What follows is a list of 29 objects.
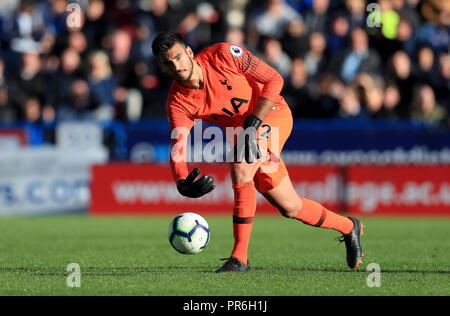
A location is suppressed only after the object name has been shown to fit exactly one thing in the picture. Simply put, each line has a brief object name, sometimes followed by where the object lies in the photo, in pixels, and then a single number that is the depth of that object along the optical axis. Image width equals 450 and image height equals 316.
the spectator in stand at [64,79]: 16.27
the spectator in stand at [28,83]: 16.50
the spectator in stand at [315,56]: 15.88
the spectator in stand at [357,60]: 15.43
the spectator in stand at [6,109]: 16.38
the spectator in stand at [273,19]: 16.31
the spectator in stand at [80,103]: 15.80
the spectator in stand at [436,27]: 15.84
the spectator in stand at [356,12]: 16.00
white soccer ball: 7.47
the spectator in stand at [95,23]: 17.36
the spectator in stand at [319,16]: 16.52
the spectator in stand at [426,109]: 14.72
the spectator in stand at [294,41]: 16.02
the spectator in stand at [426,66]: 15.45
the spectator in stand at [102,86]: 15.86
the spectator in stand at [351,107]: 15.03
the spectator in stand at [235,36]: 15.83
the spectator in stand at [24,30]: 17.56
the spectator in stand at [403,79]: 15.14
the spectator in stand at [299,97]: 15.25
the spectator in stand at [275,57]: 15.53
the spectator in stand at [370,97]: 14.95
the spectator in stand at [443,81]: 15.31
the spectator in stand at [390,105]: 14.96
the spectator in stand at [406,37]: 15.85
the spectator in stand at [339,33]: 16.12
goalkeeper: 7.12
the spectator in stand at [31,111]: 16.09
